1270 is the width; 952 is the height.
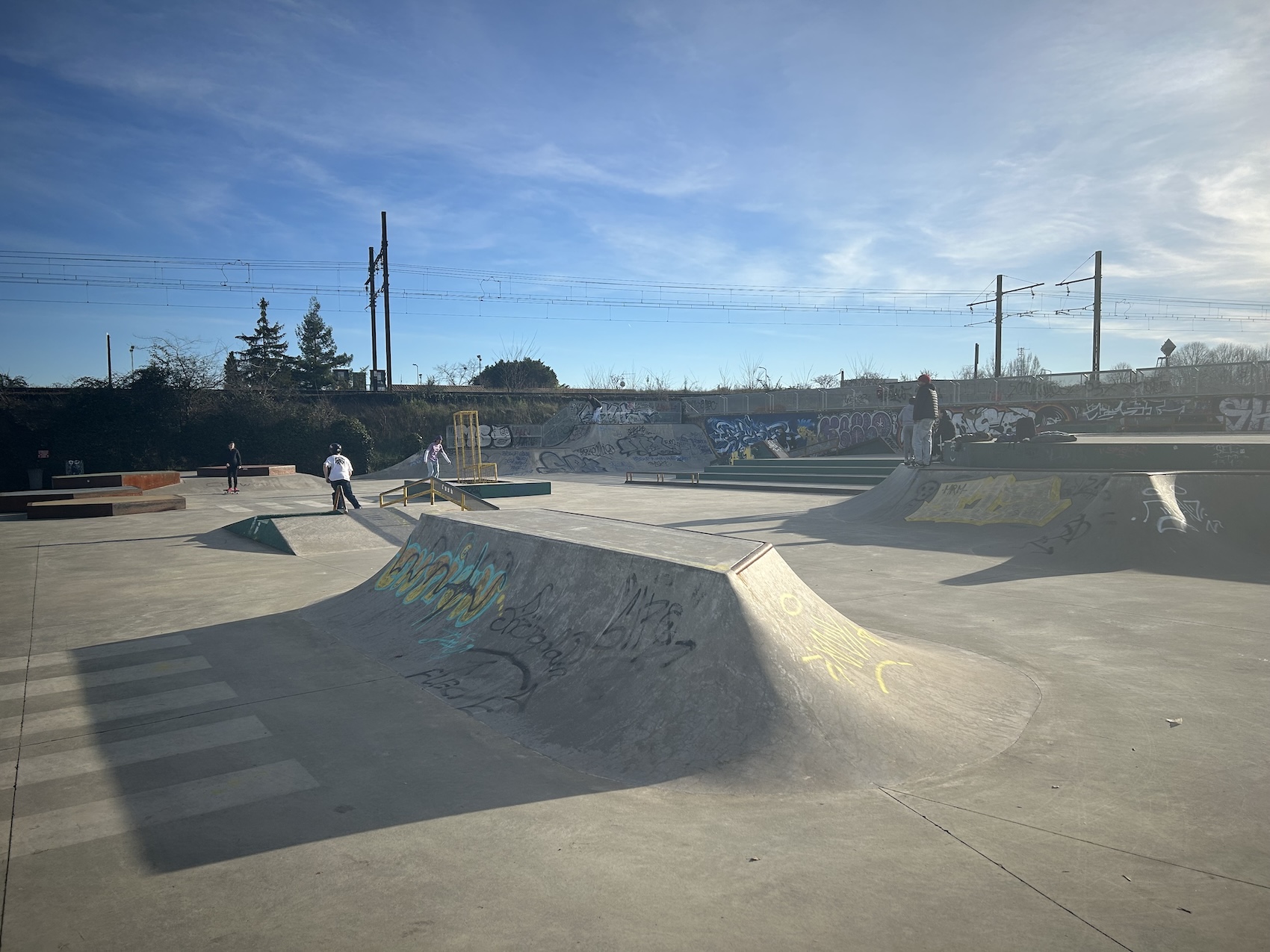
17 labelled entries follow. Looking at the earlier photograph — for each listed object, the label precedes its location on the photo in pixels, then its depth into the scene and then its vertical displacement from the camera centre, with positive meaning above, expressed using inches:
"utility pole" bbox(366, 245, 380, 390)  1574.8 +327.9
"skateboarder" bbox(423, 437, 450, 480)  966.4 -24.3
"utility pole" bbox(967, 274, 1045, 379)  1441.9 +264.9
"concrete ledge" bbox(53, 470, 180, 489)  841.5 -50.8
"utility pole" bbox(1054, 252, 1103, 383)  1243.2 +226.2
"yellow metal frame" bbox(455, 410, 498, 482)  931.5 -26.2
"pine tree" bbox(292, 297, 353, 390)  2233.0 +265.9
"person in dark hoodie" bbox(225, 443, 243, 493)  944.3 -38.3
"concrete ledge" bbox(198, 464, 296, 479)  1063.6 -48.6
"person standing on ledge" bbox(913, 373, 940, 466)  591.2 +17.4
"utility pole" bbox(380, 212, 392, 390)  1480.1 +328.4
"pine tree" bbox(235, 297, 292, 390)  2174.0 +262.1
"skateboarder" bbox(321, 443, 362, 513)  585.3 -30.8
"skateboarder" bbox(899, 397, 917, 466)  621.9 +6.5
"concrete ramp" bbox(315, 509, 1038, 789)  153.5 -58.1
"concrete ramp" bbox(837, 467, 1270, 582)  370.0 -46.4
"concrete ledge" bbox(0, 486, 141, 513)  736.3 -59.7
